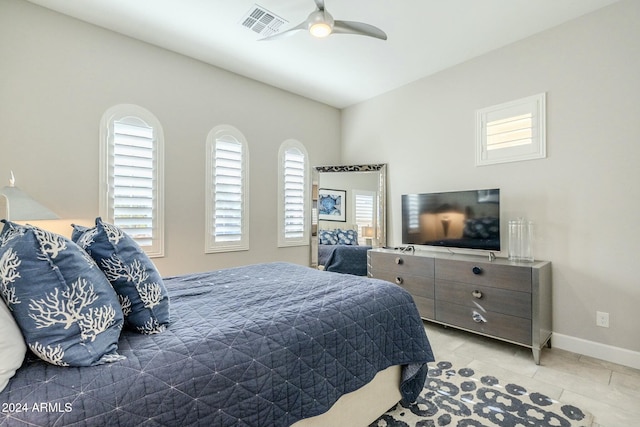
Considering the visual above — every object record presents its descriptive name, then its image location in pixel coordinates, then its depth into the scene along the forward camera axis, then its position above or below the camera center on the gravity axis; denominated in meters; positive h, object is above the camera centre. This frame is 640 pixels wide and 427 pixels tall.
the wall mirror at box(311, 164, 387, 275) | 4.30 +0.03
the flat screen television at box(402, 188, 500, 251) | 2.99 -0.03
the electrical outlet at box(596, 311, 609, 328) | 2.56 -0.87
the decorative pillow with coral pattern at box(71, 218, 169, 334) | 1.18 -0.25
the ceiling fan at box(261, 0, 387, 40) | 2.14 +1.42
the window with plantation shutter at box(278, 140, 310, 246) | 4.23 +0.30
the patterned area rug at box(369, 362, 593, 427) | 1.78 -1.21
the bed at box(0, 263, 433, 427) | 0.85 -0.52
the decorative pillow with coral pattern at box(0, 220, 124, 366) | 0.91 -0.26
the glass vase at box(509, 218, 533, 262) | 2.86 -0.23
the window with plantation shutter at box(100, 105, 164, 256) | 2.86 +0.40
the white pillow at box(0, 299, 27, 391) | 0.83 -0.38
